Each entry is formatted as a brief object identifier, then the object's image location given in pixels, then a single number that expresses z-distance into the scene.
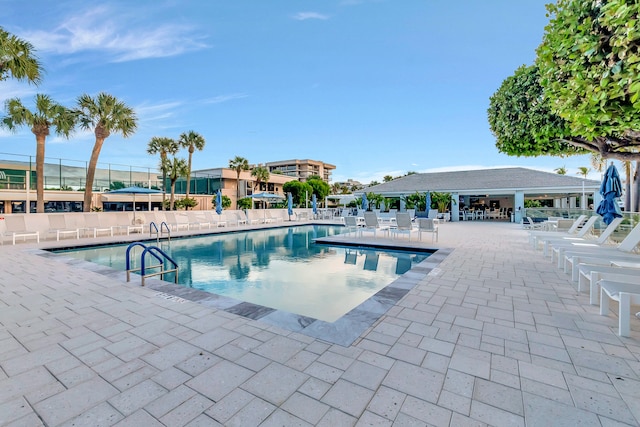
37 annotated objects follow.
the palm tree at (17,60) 8.45
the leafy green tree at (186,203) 27.62
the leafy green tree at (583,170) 33.78
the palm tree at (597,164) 27.54
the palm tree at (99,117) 15.44
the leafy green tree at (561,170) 40.62
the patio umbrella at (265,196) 20.39
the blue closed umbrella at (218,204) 16.58
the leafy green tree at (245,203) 35.16
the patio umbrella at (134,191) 13.83
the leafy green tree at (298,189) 42.19
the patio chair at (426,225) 9.82
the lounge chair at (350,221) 11.26
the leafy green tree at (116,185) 23.21
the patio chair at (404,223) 10.12
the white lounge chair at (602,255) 4.71
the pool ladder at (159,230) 11.98
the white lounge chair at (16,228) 9.71
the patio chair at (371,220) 10.79
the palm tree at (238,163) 35.91
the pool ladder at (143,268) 4.64
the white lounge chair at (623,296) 2.78
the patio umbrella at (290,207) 19.92
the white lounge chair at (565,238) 7.12
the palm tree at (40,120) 14.12
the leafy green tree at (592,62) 2.79
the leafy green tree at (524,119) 5.79
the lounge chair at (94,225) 11.40
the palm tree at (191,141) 26.94
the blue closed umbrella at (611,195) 7.62
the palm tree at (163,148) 25.94
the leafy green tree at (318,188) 44.28
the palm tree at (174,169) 26.72
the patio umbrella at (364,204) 19.30
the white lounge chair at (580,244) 5.94
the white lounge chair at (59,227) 10.48
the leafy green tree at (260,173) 40.66
